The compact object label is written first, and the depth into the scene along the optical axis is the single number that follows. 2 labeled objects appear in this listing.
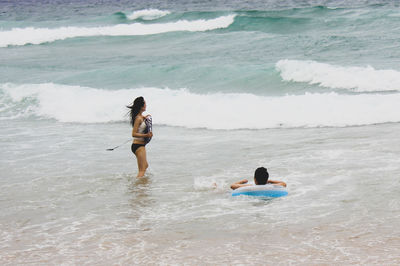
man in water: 16.28
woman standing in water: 18.53
